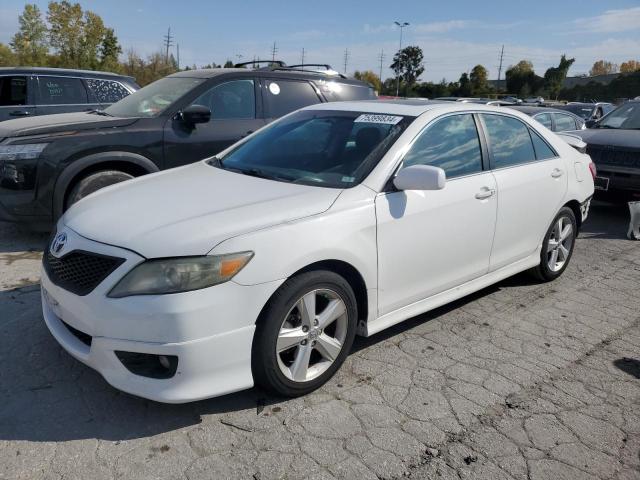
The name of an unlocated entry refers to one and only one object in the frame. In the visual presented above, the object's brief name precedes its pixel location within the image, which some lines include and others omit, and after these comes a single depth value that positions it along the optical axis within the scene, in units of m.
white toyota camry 2.61
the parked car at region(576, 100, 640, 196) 7.33
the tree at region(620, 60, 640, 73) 100.88
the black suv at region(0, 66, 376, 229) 5.13
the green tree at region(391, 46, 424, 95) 87.81
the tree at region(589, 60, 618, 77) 110.62
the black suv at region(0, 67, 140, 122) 8.23
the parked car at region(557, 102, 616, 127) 18.01
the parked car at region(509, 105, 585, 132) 9.69
